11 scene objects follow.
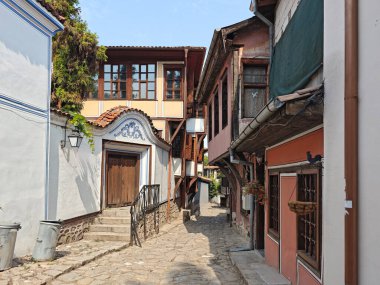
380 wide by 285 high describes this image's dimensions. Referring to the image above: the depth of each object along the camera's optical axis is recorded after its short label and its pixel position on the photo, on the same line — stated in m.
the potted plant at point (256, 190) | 7.88
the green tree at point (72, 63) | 13.32
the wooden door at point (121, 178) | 11.73
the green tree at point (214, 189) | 37.53
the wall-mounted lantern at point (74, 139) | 8.41
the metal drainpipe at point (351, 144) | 2.82
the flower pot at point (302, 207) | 4.50
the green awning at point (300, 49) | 4.38
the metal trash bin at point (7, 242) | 5.82
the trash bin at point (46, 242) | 6.80
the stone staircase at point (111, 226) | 9.56
